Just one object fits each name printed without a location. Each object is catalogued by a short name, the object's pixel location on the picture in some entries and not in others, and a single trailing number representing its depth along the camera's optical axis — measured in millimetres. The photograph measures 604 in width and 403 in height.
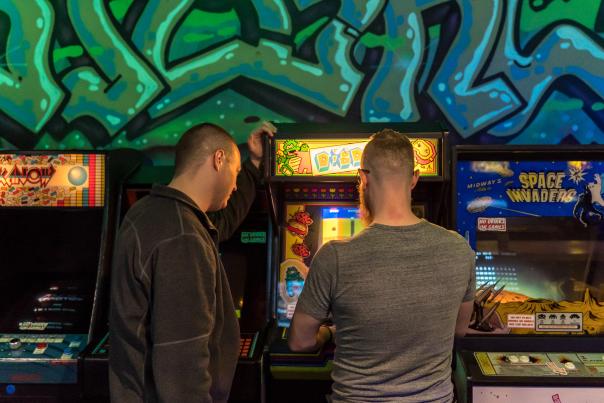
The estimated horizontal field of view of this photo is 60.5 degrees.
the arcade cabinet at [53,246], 2762
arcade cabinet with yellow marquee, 2443
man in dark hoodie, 1720
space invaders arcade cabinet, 2436
